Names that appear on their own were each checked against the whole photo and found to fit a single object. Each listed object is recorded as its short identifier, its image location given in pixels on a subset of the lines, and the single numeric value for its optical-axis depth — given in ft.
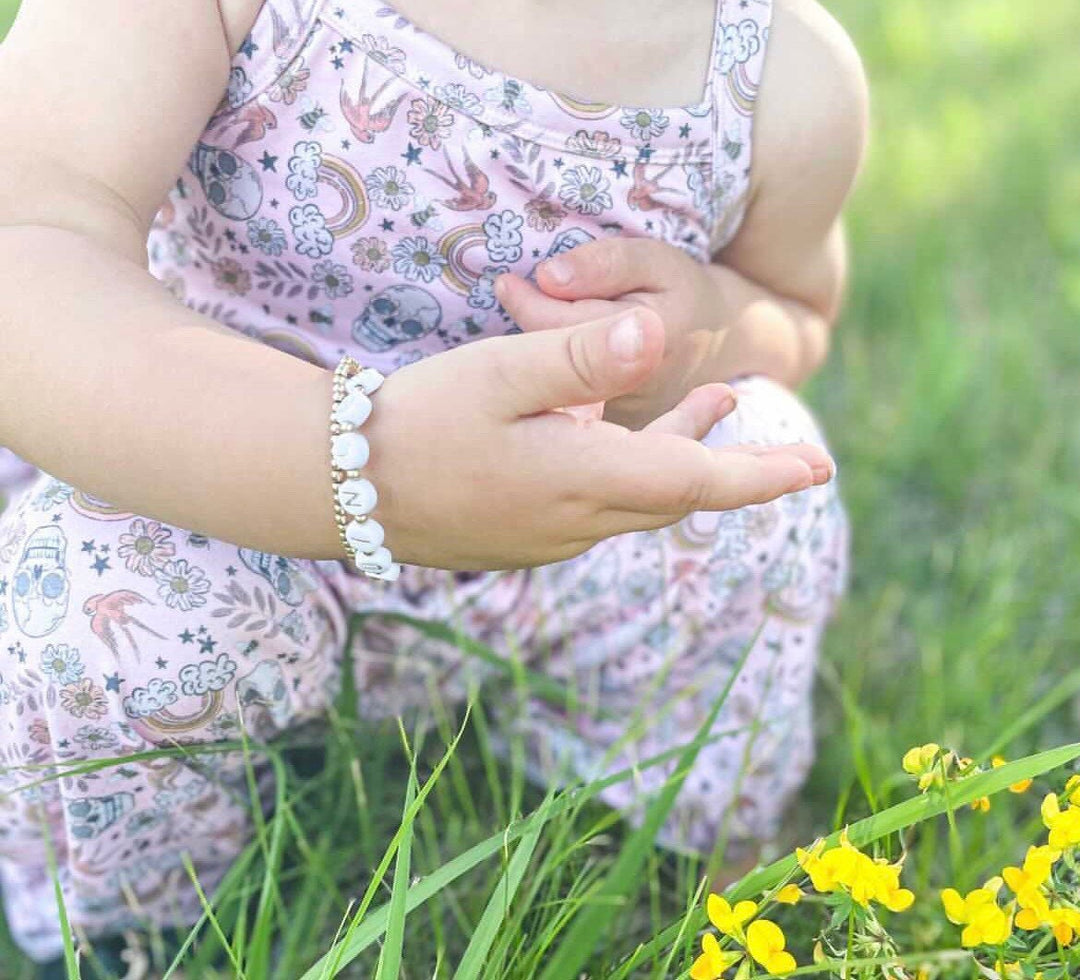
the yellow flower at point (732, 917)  1.68
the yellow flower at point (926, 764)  1.73
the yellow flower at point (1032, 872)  1.67
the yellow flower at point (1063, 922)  1.66
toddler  1.76
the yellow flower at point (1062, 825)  1.68
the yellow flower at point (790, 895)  1.71
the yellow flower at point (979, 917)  1.65
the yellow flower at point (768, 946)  1.67
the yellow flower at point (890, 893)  1.65
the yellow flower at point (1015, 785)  1.77
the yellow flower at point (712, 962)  1.68
